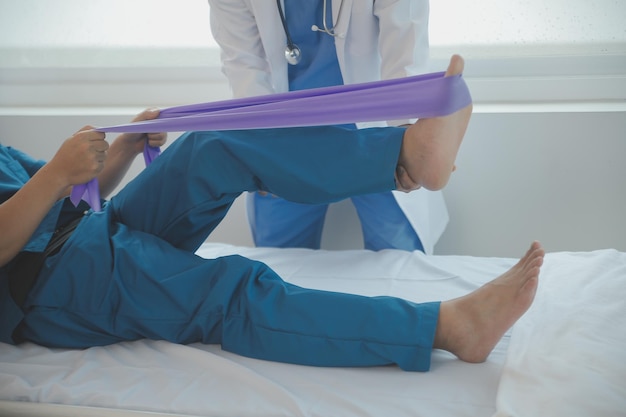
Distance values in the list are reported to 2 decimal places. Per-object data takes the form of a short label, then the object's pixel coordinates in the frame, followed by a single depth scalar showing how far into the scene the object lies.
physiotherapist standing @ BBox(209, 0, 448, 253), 1.64
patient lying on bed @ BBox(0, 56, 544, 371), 1.23
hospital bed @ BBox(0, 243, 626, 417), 1.08
